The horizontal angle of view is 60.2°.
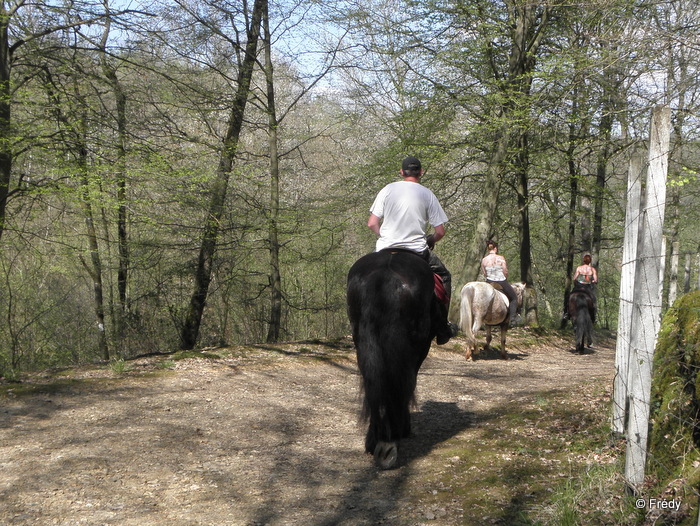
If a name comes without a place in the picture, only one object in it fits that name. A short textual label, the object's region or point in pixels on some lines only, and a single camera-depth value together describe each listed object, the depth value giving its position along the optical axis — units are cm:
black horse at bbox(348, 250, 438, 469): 455
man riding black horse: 504
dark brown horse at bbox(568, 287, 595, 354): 1333
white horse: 1093
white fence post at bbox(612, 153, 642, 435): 409
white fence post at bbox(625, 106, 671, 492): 328
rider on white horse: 1195
